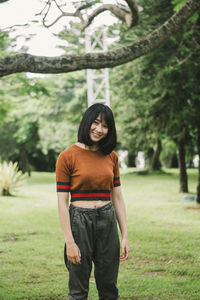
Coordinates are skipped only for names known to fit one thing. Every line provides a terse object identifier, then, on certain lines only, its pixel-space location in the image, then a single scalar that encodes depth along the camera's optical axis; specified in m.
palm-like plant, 15.88
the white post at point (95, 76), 14.46
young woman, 2.89
